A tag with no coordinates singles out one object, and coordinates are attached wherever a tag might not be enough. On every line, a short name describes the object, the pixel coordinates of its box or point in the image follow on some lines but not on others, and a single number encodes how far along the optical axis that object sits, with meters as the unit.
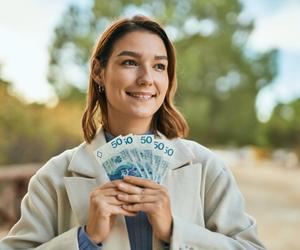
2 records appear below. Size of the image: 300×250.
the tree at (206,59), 12.90
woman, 1.30
